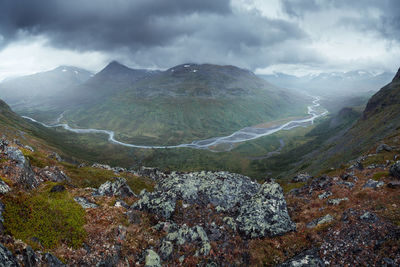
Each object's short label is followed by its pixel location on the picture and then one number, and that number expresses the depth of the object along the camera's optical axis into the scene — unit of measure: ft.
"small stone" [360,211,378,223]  51.23
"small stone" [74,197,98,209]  63.10
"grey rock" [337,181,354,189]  87.61
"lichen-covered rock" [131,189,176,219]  68.90
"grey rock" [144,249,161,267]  46.60
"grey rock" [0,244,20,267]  29.89
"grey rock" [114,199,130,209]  69.80
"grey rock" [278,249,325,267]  44.37
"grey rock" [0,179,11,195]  47.84
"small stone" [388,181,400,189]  70.44
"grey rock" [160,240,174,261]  49.93
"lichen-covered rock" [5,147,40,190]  61.70
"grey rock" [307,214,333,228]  58.07
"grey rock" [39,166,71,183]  85.19
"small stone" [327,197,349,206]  70.74
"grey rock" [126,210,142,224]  61.50
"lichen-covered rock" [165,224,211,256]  53.47
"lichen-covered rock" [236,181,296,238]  60.18
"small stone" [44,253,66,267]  37.40
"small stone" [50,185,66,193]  63.01
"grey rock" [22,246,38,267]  34.01
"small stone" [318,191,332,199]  83.20
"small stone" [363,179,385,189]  76.77
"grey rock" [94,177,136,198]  82.60
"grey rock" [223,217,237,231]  61.46
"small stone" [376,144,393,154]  167.03
